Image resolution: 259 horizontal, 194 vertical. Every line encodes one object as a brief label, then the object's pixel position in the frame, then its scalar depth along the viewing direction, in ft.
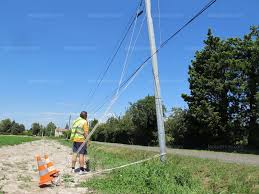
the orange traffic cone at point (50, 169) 19.30
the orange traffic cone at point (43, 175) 18.72
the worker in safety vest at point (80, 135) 23.49
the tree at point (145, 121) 110.19
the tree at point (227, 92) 70.23
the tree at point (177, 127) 82.98
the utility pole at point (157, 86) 24.20
